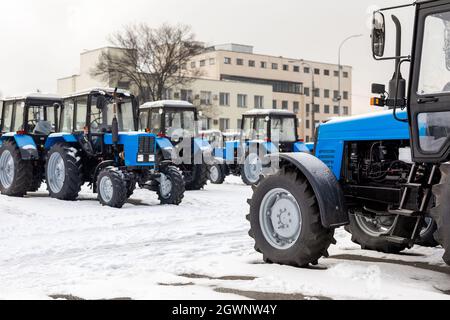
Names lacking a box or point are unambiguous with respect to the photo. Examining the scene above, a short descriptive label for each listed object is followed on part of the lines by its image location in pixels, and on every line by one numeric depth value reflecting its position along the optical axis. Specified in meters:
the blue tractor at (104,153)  15.44
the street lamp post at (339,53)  47.42
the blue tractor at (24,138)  17.12
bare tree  48.50
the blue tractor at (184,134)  20.19
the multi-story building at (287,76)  80.44
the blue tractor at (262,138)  22.98
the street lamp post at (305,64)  89.24
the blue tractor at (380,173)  6.27
